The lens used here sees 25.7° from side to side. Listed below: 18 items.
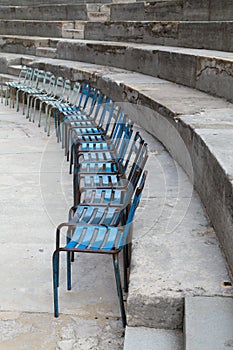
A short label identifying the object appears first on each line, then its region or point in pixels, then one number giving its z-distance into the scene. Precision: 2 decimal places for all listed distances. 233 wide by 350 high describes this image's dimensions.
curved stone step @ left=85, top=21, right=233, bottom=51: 6.30
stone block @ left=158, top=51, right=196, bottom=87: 5.92
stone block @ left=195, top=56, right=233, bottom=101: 5.04
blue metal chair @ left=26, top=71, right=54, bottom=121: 7.97
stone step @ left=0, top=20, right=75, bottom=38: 11.72
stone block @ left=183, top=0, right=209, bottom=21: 7.39
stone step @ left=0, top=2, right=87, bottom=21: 12.11
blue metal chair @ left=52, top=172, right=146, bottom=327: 2.64
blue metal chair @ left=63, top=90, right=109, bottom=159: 5.20
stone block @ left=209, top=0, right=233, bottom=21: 6.84
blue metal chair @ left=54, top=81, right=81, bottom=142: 6.40
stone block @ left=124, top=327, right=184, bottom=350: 2.35
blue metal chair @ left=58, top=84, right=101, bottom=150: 5.82
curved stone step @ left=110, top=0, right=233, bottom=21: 7.01
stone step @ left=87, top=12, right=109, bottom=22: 11.60
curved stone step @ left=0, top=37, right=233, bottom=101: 5.27
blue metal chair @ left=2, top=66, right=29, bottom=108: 9.00
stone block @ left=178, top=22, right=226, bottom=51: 6.31
